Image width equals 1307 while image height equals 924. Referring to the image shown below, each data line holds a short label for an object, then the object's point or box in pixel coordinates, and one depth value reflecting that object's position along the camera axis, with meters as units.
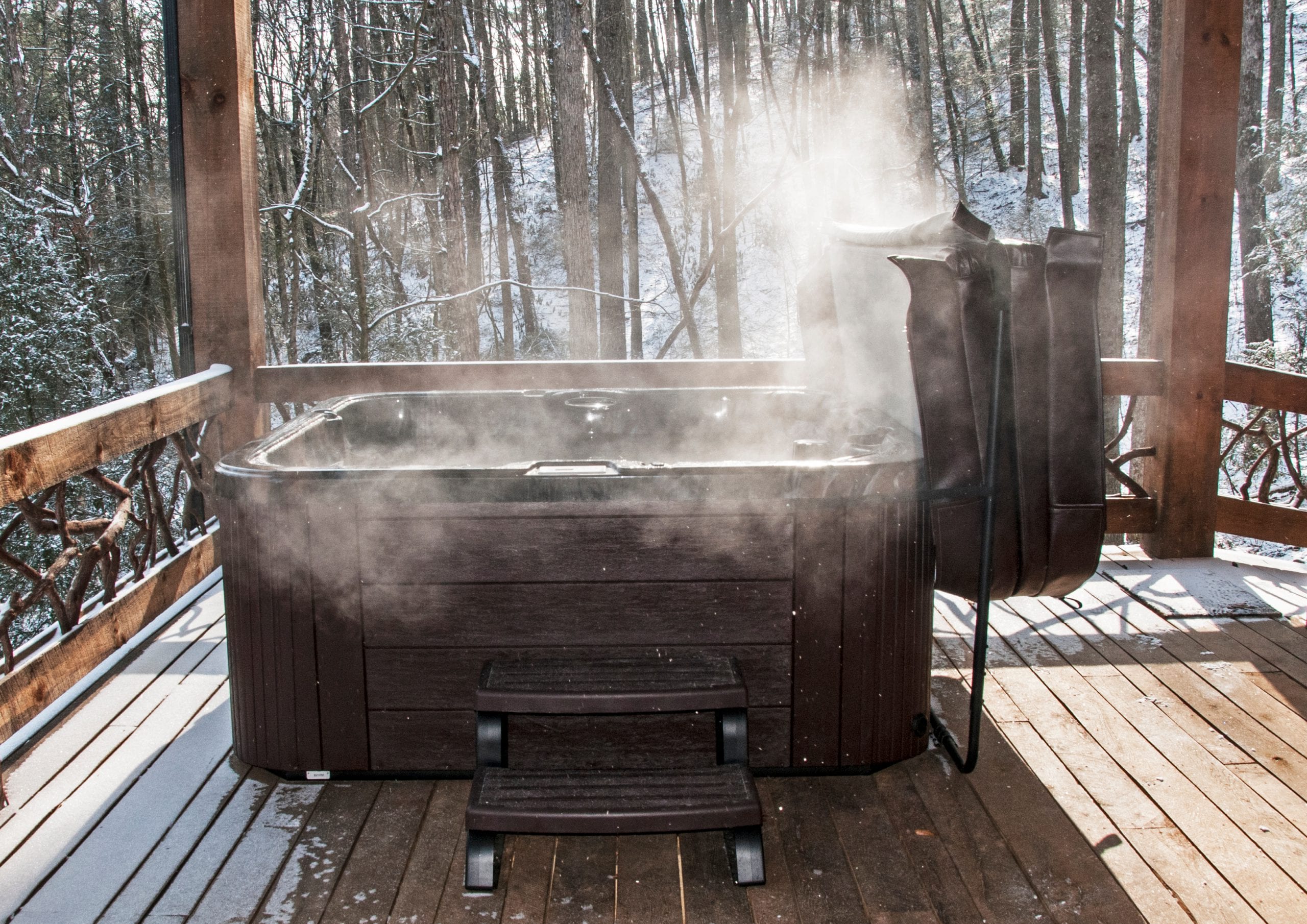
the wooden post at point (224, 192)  2.66
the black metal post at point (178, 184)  2.68
